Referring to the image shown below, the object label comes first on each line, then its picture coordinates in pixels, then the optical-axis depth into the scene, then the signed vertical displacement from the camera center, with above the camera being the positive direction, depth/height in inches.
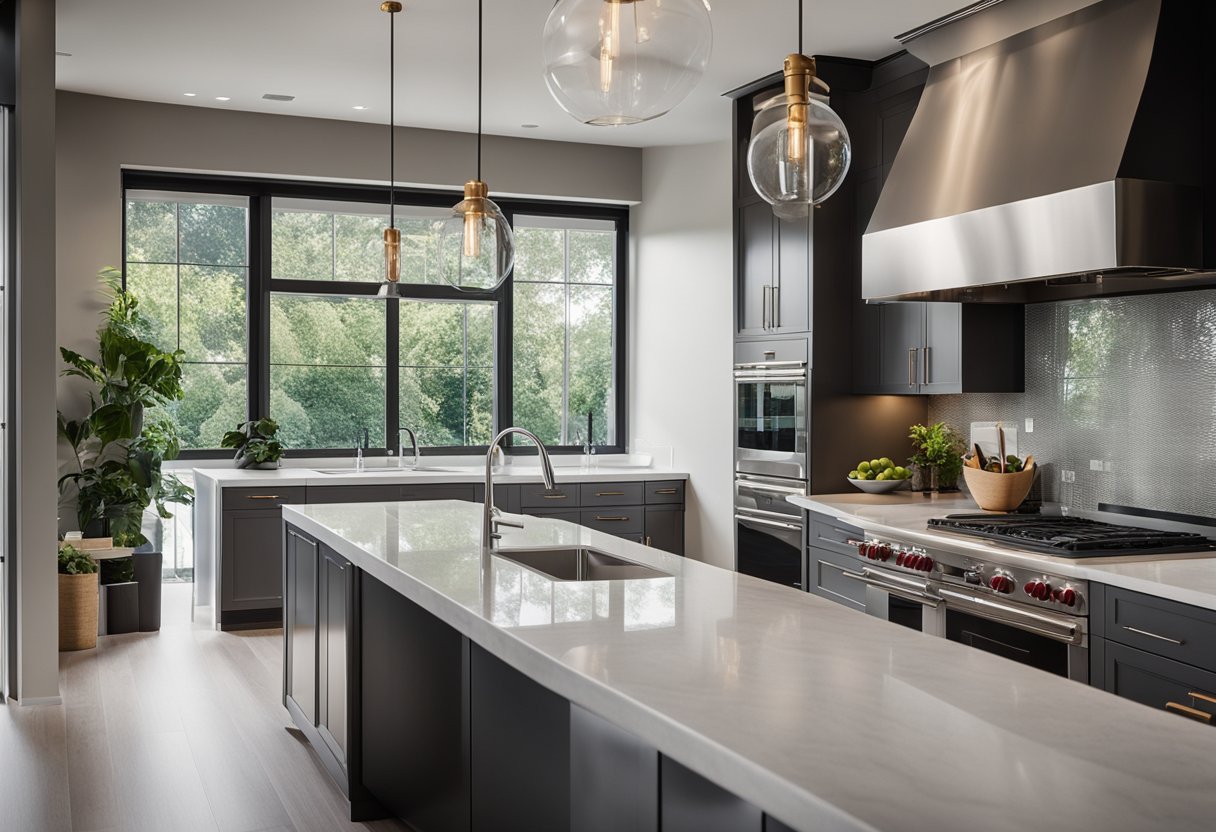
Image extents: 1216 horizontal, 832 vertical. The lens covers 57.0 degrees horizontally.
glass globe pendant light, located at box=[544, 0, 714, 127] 69.1 +22.6
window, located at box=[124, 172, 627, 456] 257.4 +22.7
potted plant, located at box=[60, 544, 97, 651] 213.5 -36.2
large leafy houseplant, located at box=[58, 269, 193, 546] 227.0 -4.0
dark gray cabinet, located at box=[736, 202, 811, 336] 207.8 +26.7
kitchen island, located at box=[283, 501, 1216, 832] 52.0 -17.3
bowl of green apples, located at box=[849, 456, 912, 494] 197.8 -11.5
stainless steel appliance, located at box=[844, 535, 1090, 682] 125.6 -24.0
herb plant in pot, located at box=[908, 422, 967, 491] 198.5 -8.6
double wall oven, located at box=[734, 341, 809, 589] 207.3 -9.8
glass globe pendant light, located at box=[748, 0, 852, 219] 86.7 +20.8
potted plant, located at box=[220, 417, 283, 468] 248.5 -7.5
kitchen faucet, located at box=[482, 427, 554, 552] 121.7 -12.1
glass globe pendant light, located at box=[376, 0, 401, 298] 157.9 +23.5
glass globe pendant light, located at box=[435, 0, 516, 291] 125.9 +19.2
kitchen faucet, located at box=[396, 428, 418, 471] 269.3 -8.9
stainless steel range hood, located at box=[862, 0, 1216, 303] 129.4 +30.9
